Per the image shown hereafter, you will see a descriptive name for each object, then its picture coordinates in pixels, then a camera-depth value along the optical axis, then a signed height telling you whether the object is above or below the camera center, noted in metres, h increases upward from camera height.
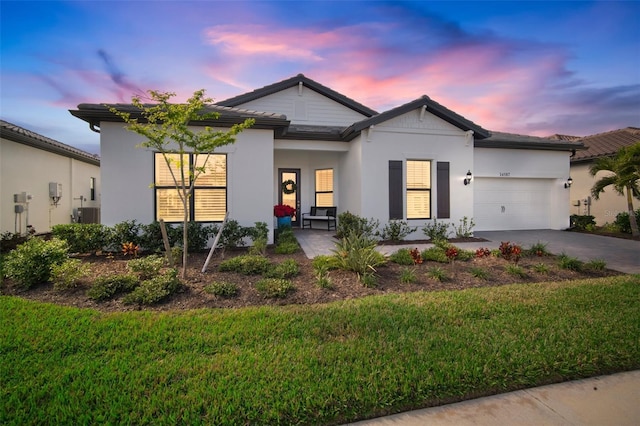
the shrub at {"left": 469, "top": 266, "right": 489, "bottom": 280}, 5.57 -1.19
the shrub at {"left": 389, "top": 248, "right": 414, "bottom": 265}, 6.41 -1.04
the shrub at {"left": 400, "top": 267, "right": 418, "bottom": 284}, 5.29 -1.19
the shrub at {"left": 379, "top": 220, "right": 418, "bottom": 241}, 9.47 -0.68
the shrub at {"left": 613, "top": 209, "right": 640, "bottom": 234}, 11.16 -0.52
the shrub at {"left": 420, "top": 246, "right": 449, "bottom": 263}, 6.63 -1.02
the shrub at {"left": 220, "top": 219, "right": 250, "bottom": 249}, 7.75 -0.63
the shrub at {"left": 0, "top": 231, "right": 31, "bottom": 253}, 7.45 -0.77
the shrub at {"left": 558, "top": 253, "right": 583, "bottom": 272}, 6.11 -1.13
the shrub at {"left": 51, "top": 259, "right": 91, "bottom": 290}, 4.68 -0.99
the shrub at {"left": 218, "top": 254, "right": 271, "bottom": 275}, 5.62 -1.04
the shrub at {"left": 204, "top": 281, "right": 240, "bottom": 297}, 4.58 -1.20
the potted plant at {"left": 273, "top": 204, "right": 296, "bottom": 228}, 9.94 -0.17
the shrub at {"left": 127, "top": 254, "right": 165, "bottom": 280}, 5.06 -0.96
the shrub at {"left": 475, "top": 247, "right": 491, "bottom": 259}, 6.65 -0.97
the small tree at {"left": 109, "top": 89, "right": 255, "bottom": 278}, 5.13 +1.48
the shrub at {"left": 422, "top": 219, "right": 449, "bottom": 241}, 9.62 -0.68
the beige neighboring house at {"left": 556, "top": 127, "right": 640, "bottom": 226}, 12.51 +0.94
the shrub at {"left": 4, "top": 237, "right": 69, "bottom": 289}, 4.83 -0.84
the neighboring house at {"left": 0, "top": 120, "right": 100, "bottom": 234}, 9.06 +1.00
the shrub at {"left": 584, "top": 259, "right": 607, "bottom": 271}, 6.12 -1.15
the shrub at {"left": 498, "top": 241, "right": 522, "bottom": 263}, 6.40 -0.92
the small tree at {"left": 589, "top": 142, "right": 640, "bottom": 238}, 10.34 +1.18
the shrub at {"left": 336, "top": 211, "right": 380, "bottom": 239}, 9.18 -0.52
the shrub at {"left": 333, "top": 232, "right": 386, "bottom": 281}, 5.55 -0.90
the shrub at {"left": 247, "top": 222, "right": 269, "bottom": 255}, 7.93 -0.59
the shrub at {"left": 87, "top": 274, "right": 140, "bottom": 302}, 4.36 -1.12
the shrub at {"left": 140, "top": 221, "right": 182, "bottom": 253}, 7.27 -0.66
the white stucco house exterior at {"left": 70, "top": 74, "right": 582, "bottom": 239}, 7.89 +1.34
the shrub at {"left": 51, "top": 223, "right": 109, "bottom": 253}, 6.94 -0.60
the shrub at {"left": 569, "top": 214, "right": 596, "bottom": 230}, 12.07 -0.56
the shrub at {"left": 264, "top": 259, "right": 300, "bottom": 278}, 5.39 -1.10
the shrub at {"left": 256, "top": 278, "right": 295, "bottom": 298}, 4.53 -1.18
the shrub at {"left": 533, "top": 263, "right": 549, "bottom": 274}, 5.90 -1.16
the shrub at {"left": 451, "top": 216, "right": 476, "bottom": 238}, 10.02 -0.68
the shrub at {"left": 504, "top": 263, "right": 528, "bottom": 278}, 5.71 -1.18
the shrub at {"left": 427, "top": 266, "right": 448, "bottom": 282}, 5.43 -1.17
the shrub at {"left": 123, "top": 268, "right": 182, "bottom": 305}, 4.25 -1.15
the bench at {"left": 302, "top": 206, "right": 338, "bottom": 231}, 11.91 -0.29
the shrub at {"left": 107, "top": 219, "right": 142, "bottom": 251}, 7.10 -0.61
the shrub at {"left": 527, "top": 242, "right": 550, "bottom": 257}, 7.16 -1.00
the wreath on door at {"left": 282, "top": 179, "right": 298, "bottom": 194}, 12.43 +0.92
